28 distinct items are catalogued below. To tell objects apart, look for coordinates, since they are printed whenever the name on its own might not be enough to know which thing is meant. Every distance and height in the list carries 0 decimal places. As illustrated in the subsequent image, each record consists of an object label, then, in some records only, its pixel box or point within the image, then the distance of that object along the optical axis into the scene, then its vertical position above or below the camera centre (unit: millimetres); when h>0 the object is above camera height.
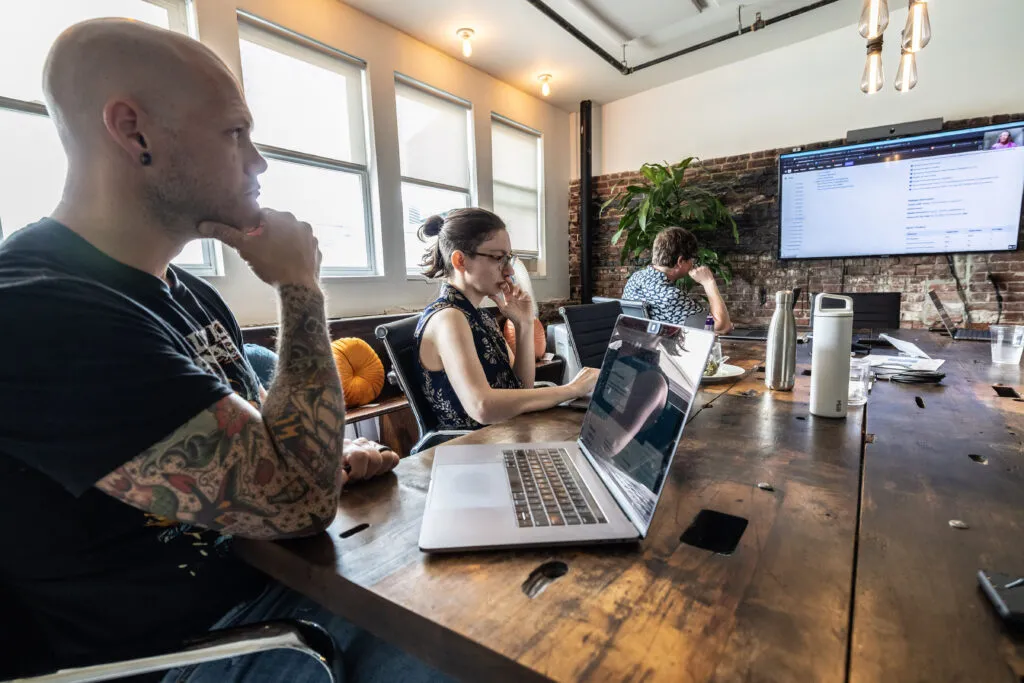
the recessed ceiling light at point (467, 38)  3596 +1931
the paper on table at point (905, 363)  1592 -318
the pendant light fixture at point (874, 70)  2113 +927
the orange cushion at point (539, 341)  3820 -475
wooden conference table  421 -342
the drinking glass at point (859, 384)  1270 -299
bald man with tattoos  562 -134
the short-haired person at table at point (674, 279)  3025 -11
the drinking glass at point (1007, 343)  1675 -267
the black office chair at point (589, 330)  2365 -258
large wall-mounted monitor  3354 +596
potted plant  4258 +631
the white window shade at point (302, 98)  2980 +1309
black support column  5113 +896
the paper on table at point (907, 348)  1782 -298
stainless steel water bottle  1376 -236
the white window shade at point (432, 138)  3855 +1276
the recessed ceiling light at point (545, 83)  4367 +1916
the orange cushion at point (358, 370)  2736 -503
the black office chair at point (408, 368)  1476 -261
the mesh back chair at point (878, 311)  3115 -249
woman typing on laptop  1273 -156
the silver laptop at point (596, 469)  620 -326
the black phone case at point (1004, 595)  444 -326
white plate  1556 -326
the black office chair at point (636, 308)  2850 -175
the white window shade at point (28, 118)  2203 +857
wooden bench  2734 -700
